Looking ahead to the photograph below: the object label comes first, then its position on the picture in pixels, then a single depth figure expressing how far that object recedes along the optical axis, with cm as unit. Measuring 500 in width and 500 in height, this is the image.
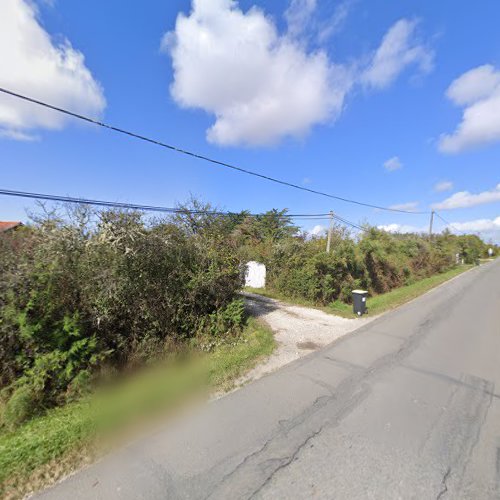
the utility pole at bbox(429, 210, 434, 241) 3288
